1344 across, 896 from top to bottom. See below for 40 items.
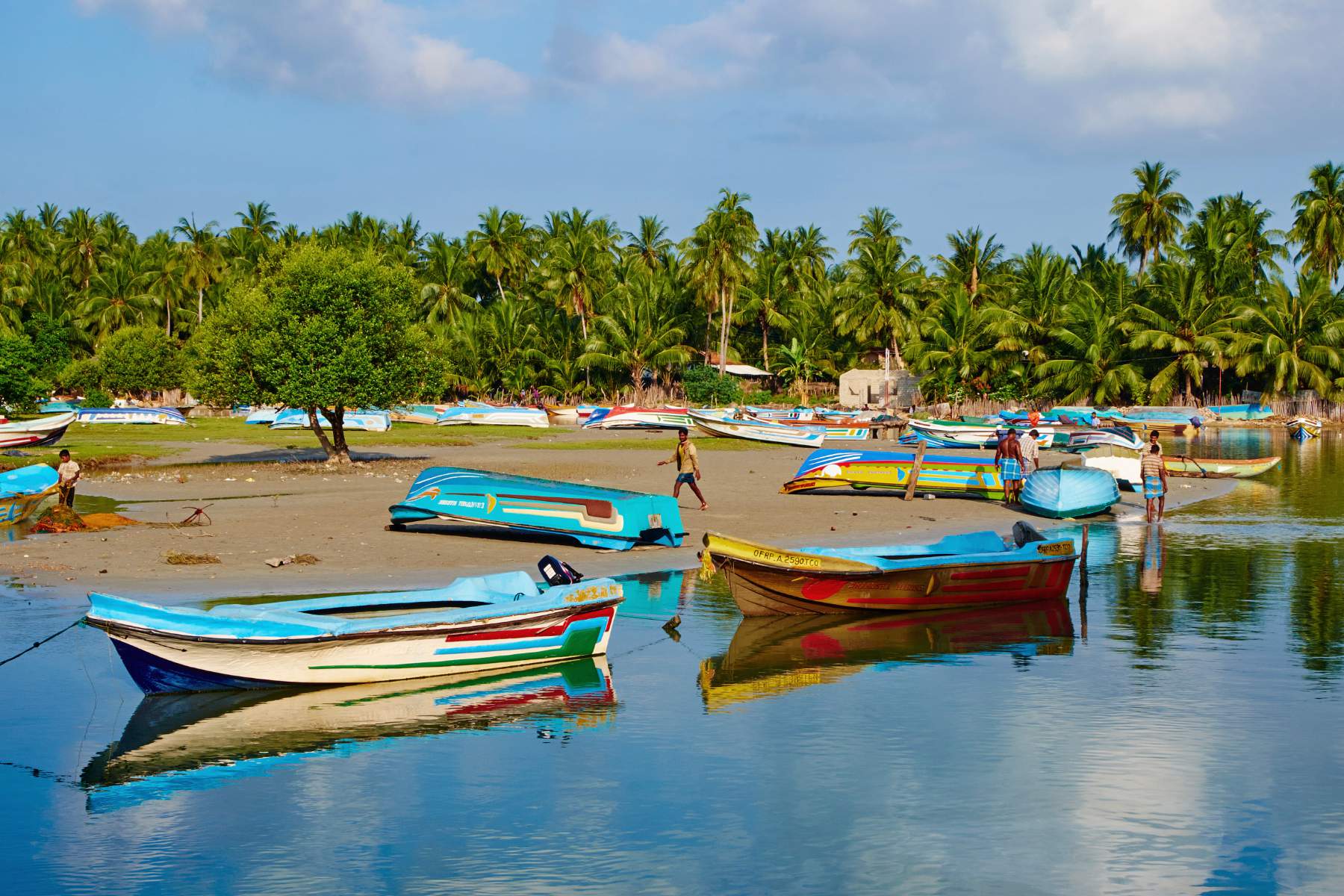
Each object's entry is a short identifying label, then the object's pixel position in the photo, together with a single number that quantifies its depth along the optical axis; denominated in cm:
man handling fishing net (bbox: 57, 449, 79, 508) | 2553
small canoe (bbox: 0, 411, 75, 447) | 4856
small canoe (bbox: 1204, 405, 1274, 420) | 7881
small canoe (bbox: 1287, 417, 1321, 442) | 6788
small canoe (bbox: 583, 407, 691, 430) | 6894
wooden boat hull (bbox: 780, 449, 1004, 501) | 3064
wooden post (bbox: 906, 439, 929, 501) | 3077
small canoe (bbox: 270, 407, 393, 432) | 6419
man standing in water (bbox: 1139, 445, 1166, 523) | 2736
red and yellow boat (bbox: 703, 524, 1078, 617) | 1639
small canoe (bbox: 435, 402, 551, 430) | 7131
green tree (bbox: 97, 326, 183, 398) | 8319
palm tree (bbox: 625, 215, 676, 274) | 10025
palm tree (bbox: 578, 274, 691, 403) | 8356
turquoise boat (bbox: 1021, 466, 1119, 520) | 2844
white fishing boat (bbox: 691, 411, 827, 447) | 5600
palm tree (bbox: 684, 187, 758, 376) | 8512
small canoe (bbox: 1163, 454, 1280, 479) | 4191
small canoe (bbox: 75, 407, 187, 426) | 6688
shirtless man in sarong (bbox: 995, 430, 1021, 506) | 2981
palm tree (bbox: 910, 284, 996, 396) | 8231
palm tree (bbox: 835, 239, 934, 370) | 8819
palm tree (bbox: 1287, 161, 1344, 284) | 8506
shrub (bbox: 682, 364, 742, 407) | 8338
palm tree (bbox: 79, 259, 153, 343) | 9356
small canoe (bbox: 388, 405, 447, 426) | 7506
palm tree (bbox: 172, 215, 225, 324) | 9512
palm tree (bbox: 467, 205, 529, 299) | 9919
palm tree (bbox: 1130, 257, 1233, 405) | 7775
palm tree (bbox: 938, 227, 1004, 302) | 9181
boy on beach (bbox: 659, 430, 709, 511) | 2711
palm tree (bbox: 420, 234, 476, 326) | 9602
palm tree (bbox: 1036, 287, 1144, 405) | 7912
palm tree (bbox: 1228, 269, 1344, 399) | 7619
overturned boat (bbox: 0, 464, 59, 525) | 2505
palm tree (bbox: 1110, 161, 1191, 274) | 8894
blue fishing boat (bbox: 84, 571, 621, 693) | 1213
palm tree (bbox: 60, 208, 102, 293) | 10131
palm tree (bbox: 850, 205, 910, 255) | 9062
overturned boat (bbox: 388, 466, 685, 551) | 2194
